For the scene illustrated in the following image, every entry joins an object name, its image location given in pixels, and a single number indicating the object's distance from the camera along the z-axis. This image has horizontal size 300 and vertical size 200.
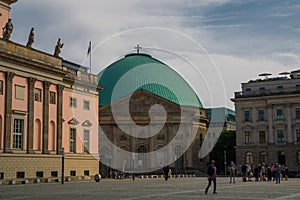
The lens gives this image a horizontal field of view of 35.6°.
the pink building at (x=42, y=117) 46.72
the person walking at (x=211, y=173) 28.19
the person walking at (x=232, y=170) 47.12
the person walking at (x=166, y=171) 57.38
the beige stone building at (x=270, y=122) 90.19
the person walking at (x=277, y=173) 44.06
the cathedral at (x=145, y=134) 98.12
